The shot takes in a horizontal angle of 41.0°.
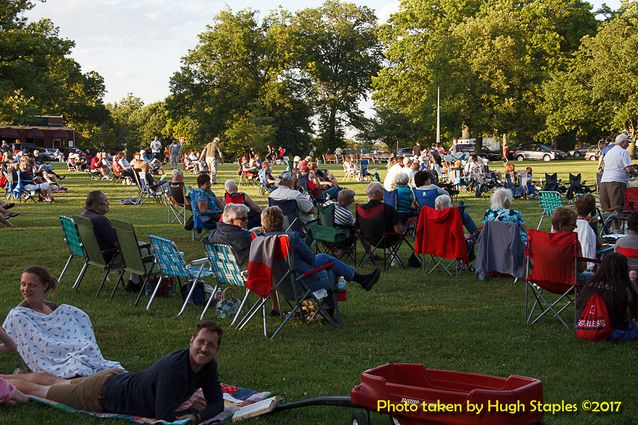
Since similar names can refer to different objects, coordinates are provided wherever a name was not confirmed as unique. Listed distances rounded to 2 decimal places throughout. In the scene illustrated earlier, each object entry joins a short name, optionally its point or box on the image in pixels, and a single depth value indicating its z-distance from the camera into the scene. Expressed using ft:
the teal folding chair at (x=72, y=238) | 30.17
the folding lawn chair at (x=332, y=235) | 34.27
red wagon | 12.24
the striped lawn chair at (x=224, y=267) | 24.09
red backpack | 21.76
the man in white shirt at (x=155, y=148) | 125.08
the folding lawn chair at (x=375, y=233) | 33.63
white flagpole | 166.61
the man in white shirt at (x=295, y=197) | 38.22
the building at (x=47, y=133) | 239.09
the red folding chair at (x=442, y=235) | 31.42
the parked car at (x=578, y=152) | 182.80
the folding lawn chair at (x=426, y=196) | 39.27
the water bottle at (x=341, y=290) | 24.76
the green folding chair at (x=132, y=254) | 26.81
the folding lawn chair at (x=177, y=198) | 49.21
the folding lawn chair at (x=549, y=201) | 46.26
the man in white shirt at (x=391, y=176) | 52.75
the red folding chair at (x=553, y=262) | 23.26
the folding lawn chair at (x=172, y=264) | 25.67
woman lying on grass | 17.71
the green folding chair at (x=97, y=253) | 28.60
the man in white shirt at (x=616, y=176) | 40.81
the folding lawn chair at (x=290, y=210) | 37.98
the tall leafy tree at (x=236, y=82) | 196.75
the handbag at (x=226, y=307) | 25.30
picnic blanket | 15.46
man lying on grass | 14.88
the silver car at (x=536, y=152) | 174.80
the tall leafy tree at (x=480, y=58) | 171.53
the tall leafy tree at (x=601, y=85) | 153.79
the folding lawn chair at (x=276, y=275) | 22.81
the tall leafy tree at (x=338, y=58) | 213.05
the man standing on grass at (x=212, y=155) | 81.66
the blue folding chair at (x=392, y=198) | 38.63
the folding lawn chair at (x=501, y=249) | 28.30
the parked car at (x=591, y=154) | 165.65
